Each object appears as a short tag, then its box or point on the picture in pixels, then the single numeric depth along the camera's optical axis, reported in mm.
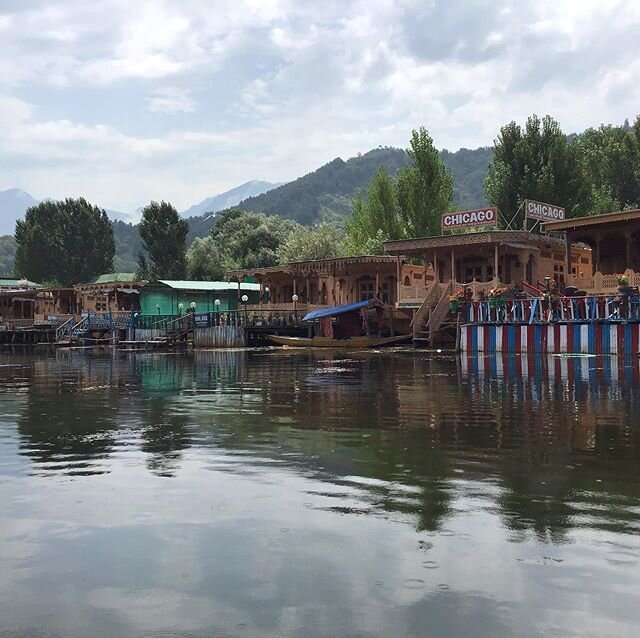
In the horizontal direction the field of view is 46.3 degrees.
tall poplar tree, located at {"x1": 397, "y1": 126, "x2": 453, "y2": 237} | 59562
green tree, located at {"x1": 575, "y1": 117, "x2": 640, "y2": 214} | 61188
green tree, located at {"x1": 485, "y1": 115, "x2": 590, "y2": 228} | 56156
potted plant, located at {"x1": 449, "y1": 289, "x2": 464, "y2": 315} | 33344
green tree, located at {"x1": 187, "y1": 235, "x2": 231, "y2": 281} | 80875
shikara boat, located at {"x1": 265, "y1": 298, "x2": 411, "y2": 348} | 40969
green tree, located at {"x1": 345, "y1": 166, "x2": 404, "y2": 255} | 60562
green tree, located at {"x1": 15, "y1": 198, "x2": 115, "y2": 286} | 90438
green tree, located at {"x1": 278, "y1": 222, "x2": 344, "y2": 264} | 65500
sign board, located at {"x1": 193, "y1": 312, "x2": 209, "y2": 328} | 48406
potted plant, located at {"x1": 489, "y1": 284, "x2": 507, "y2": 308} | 31203
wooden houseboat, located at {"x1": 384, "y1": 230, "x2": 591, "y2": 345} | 37938
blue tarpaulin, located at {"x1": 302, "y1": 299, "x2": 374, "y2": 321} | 42844
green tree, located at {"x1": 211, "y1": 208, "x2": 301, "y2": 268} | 79062
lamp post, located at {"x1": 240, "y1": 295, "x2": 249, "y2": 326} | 56844
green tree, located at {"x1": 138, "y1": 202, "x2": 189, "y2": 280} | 80000
